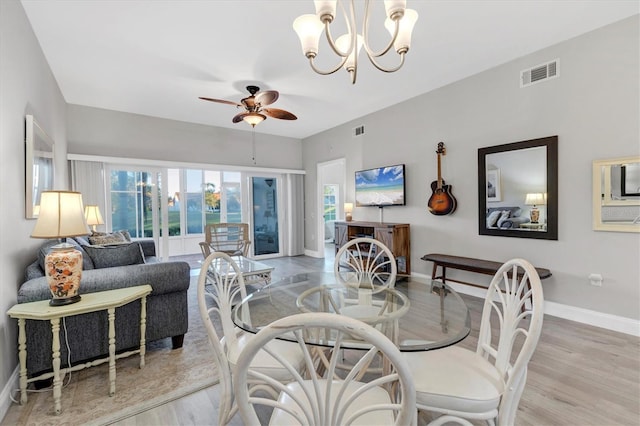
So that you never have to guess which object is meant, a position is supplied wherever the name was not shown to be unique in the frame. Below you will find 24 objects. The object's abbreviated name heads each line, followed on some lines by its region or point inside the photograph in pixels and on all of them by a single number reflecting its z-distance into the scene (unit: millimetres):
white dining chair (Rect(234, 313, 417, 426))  708
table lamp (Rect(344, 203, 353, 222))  5555
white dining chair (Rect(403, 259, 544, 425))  1133
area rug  1728
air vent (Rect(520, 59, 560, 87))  3111
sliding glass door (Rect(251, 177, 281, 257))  6770
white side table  1737
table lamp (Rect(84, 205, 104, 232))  4133
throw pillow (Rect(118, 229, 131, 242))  4296
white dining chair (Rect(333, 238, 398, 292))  2381
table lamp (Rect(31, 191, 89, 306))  1839
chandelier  1753
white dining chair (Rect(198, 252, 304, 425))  1328
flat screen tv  4693
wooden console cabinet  4383
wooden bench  3234
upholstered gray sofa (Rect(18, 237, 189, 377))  1923
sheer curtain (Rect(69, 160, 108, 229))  4715
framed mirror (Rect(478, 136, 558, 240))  3127
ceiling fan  3729
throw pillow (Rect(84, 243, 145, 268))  2650
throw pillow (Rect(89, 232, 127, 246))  3656
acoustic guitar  4012
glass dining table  1468
